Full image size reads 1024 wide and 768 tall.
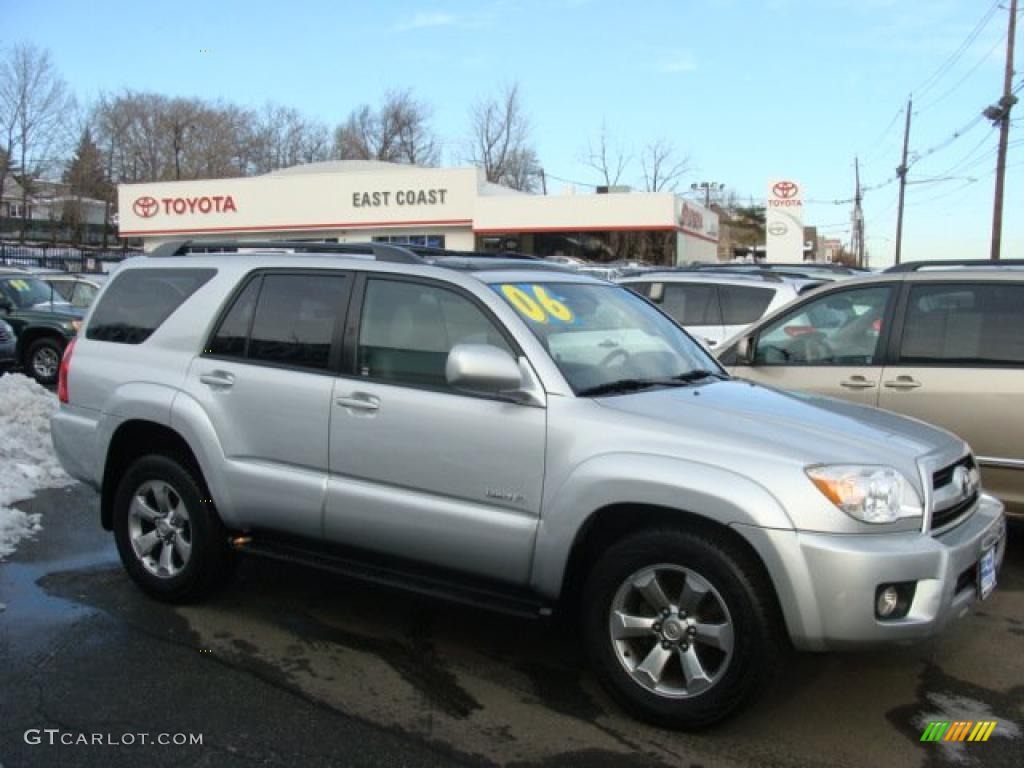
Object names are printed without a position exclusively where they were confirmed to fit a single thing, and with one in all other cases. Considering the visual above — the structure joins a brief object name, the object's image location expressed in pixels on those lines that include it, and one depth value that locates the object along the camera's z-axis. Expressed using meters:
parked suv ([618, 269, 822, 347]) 10.00
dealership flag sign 35.62
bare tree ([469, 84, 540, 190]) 73.12
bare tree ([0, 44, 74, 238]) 59.94
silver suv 3.30
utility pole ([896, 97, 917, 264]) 48.41
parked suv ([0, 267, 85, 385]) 13.74
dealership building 34.56
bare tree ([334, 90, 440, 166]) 82.88
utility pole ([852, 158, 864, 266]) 70.19
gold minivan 5.29
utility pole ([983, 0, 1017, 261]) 27.02
